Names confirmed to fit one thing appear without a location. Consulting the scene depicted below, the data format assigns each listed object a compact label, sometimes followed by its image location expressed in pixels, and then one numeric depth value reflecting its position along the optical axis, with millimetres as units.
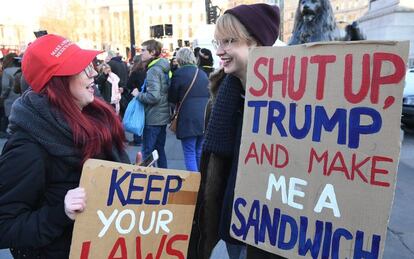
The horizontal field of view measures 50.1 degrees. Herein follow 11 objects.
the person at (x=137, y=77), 7699
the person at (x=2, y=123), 9492
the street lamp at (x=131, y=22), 15107
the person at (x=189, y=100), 5598
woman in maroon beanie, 1975
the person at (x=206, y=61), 7973
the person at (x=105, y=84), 8242
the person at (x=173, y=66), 8359
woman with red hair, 1614
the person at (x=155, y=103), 5738
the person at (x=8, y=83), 8602
